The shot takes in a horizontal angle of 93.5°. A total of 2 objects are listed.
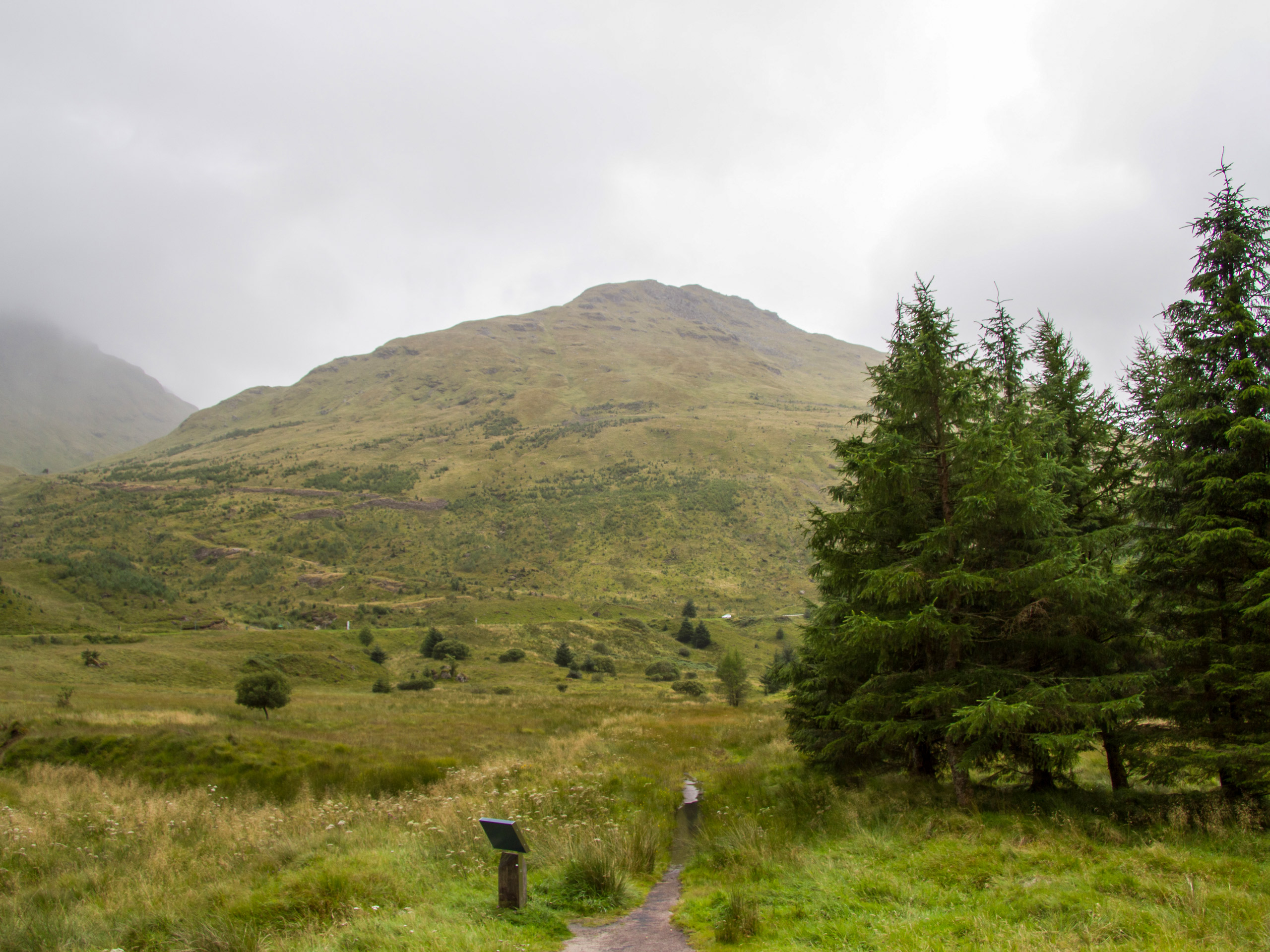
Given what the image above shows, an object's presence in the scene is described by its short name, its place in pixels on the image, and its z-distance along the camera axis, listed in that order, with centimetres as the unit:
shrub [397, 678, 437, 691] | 4675
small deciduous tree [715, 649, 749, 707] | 4609
